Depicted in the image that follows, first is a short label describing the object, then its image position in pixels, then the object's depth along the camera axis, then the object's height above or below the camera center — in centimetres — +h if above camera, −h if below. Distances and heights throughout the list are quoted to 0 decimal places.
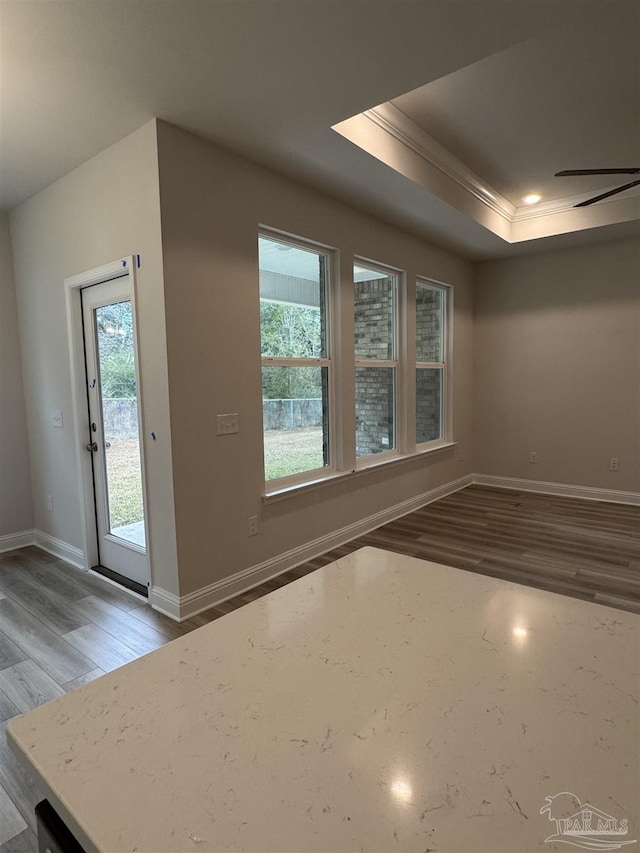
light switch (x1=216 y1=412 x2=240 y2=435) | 289 -27
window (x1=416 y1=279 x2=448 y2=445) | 506 +16
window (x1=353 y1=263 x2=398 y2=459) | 415 +17
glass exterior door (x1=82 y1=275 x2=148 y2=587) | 308 -32
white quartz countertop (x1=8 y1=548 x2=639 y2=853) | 51 -47
